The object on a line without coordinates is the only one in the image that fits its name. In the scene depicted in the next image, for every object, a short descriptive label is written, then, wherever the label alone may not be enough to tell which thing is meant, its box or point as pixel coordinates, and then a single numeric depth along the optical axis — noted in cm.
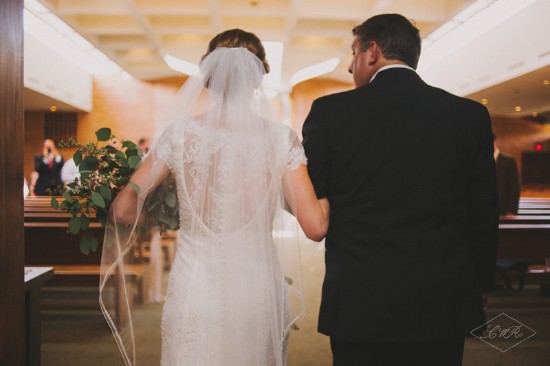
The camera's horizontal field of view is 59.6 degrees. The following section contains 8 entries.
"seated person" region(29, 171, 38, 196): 1160
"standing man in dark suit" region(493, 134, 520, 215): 613
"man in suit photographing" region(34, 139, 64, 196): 976
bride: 181
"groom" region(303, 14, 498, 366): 155
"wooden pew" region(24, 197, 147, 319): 440
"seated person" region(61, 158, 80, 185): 891
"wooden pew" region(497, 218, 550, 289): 512
